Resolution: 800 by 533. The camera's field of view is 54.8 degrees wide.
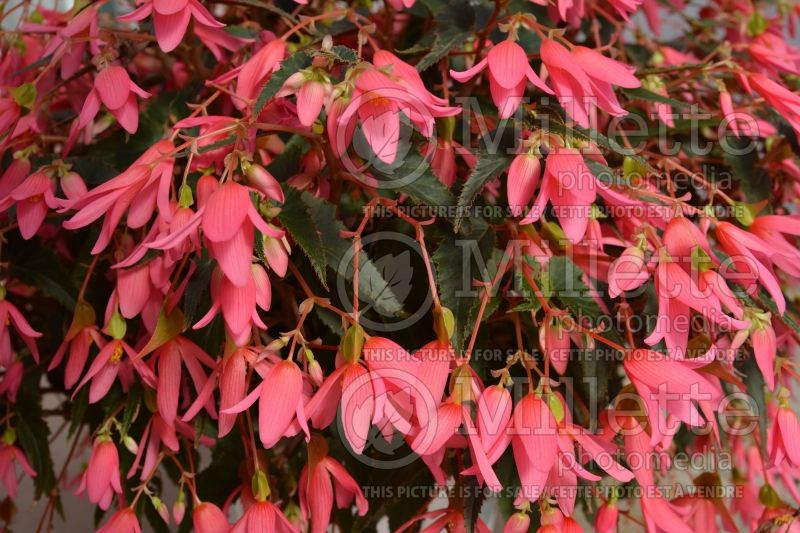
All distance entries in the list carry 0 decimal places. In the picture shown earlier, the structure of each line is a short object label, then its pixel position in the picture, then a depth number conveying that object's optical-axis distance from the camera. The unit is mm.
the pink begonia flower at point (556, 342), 397
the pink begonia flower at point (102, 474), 426
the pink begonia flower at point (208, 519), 407
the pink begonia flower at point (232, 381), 370
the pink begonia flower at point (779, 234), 429
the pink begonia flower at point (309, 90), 353
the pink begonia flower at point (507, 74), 375
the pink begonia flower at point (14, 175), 460
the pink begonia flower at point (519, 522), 390
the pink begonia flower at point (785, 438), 415
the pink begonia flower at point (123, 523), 418
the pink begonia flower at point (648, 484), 393
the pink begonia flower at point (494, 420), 346
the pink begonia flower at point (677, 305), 357
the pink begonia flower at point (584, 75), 386
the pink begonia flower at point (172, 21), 402
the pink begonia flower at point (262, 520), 382
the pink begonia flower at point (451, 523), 402
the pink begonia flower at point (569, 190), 357
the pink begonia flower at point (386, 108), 347
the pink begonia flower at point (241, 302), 342
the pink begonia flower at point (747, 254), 386
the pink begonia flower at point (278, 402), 335
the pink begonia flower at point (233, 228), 323
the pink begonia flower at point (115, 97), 430
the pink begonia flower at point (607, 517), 412
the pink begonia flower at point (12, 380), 505
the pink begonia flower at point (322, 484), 393
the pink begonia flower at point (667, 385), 355
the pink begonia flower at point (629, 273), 374
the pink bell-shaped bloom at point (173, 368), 411
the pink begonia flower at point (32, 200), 425
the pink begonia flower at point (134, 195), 366
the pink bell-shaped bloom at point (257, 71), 405
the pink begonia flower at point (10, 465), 506
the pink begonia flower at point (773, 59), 511
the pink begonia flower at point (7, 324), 447
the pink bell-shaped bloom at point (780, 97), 458
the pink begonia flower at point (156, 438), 436
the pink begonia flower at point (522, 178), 373
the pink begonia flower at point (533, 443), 340
